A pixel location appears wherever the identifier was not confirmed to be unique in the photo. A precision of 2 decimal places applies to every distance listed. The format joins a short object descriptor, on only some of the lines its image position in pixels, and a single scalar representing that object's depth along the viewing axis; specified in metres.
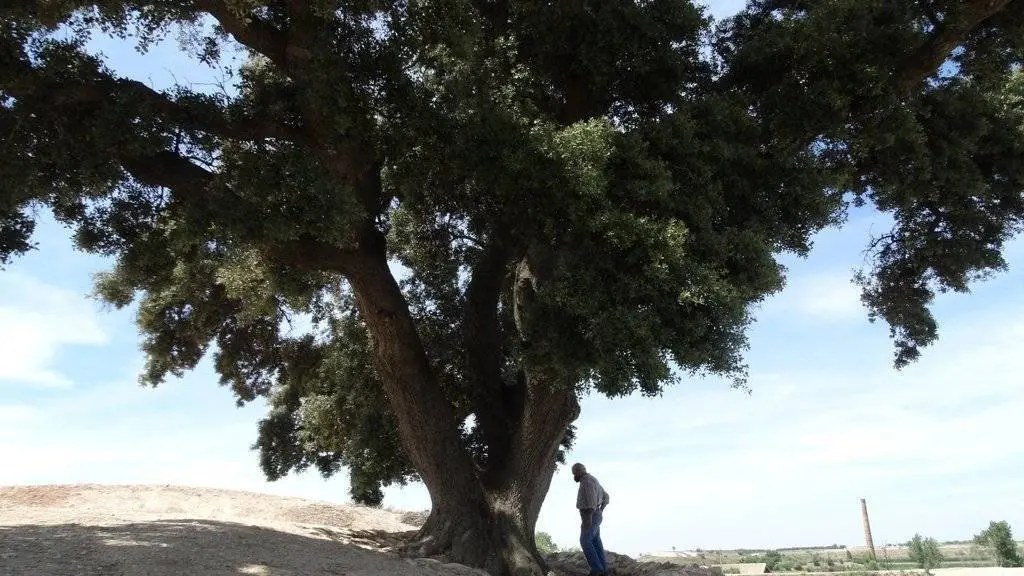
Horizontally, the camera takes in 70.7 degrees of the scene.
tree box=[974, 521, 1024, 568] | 23.42
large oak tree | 9.20
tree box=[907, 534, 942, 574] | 27.30
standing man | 11.12
